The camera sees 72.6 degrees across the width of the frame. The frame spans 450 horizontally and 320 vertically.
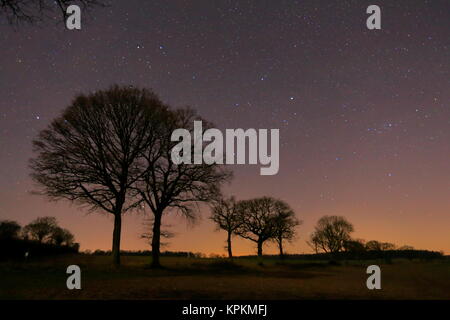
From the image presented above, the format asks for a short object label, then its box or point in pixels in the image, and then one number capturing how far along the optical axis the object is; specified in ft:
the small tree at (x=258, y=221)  161.27
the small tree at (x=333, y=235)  198.70
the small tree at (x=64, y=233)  205.13
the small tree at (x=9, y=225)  180.24
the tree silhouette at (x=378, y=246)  216.74
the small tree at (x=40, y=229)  201.87
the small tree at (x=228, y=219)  153.89
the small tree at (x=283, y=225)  160.49
